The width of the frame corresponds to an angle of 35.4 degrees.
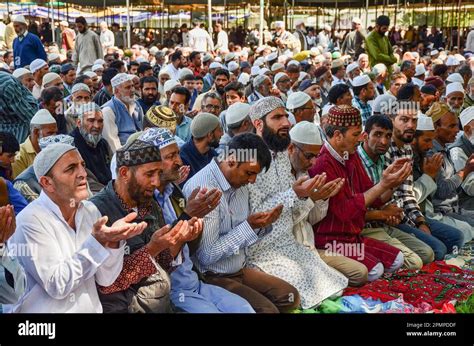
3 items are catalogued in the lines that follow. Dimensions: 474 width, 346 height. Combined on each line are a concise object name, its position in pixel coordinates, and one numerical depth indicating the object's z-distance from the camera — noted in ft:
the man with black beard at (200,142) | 14.33
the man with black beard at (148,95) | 21.81
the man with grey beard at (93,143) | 15.70
